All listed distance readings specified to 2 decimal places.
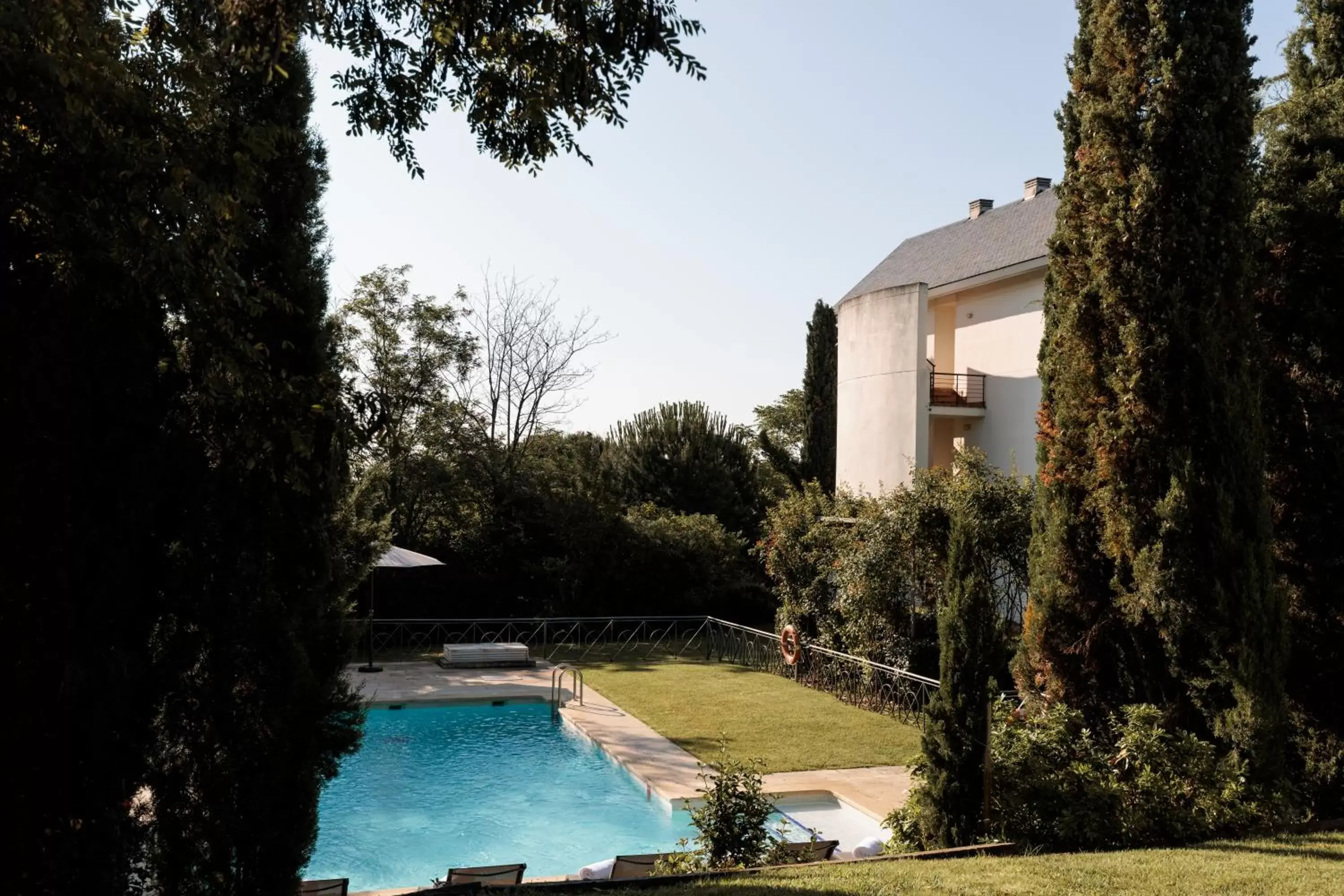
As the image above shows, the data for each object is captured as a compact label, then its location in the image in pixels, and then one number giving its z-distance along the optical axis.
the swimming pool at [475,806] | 10.34
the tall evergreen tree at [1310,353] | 9.20
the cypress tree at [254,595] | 4.93
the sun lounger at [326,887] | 6.71
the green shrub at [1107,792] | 7.51
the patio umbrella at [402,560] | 18.42
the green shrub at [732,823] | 7.38
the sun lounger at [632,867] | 7.28
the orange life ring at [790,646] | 17.42
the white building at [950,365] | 19.02
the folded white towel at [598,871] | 7.67
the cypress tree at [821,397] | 29.95
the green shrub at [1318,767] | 8.71
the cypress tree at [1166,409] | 8.40
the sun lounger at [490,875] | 7.01
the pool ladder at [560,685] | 16.34
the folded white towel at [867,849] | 8.26
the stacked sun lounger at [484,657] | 19.77
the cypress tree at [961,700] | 7.63
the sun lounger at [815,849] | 7.66
